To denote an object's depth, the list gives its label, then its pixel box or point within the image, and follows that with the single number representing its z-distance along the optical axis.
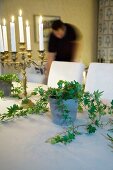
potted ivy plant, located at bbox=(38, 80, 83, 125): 1.01
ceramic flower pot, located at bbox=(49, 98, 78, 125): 1.03
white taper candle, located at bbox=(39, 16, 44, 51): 1.49
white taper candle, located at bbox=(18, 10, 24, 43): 1.46
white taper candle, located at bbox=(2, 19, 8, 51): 1.61
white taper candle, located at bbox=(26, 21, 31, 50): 1.62
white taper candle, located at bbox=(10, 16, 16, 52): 1.45
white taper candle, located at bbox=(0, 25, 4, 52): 1.58
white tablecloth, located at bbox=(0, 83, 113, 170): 0.71
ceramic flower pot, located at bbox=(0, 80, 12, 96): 1.59
